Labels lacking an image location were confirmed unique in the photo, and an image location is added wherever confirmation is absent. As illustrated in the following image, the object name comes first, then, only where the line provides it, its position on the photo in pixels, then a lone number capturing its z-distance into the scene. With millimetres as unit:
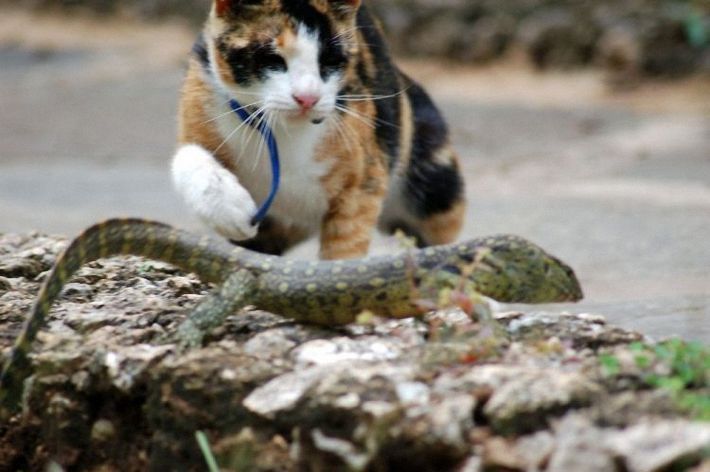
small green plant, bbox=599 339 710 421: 5504
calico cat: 8484
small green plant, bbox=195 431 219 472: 5770
